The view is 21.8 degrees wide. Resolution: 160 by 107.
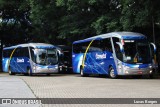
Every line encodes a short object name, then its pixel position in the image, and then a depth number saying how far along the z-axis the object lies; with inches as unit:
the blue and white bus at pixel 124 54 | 1035.9
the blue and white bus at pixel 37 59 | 1339.8
